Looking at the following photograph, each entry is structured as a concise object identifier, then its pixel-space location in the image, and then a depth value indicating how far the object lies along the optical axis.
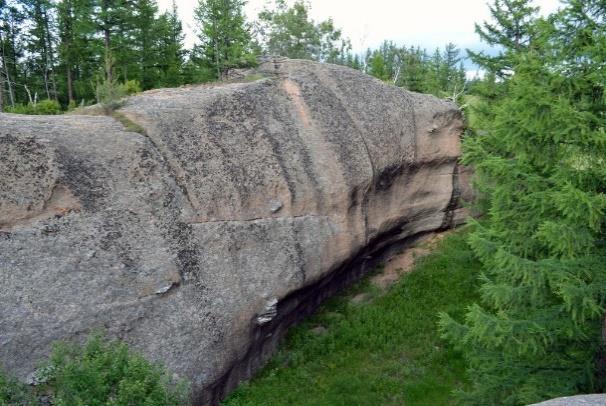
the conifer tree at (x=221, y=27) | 30.64
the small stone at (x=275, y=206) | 12.95
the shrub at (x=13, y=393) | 6.98
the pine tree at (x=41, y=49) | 34.38
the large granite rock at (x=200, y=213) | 9.34
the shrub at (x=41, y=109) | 20.72
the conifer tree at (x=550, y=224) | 7.88
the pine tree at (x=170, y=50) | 33.16
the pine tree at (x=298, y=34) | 42.44
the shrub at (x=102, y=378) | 6.75
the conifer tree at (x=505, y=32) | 18.12
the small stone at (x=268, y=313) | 12.15
